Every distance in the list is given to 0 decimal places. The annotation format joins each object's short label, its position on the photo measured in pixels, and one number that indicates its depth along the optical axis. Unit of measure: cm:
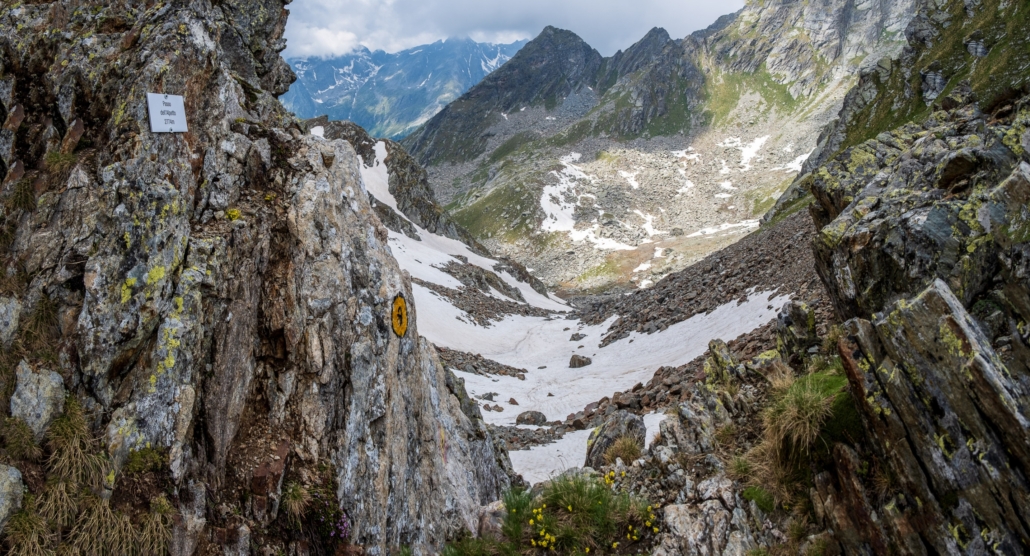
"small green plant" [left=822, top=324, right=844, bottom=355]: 960
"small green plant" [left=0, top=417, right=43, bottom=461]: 655
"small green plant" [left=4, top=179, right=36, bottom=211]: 833
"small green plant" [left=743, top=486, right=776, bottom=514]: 708
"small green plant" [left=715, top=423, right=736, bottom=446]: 855
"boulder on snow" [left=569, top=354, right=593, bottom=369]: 3344
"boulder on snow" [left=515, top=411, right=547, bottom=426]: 2446
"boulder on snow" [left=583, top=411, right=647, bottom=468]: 1088
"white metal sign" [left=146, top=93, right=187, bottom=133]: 902
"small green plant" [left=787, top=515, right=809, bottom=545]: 658
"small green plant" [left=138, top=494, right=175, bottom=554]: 687
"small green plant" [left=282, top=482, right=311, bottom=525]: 813
